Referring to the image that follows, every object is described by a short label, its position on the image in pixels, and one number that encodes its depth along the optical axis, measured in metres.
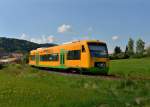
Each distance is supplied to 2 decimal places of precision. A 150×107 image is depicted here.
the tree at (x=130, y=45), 63.32
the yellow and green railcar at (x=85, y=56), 12.71
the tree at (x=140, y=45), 64.45
